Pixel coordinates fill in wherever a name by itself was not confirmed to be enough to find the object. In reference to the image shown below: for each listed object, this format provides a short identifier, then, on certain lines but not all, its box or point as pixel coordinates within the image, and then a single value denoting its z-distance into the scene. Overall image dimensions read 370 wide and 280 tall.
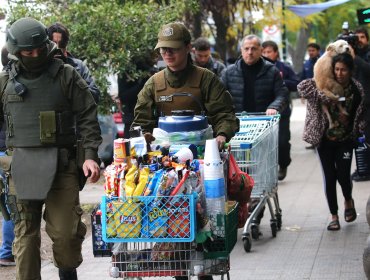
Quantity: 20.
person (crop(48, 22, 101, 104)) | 13.60
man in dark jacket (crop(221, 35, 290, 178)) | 15.95
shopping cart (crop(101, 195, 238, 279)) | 8.68
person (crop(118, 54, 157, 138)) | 19.42
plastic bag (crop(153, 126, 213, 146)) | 9.87
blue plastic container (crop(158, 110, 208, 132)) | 9.88
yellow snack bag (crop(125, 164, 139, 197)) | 8.71
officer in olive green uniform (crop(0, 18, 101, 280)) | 9.80
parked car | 22.87
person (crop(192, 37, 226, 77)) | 17.93
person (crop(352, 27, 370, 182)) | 18.87
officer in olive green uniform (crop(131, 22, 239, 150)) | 10.41
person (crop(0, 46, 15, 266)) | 12.62
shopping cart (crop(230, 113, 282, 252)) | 13.14
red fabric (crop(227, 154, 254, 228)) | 10.08
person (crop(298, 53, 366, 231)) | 14.66
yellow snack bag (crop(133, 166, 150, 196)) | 8.71
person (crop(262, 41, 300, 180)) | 20.13
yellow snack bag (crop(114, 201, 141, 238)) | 8.69
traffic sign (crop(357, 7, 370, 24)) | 13.76
